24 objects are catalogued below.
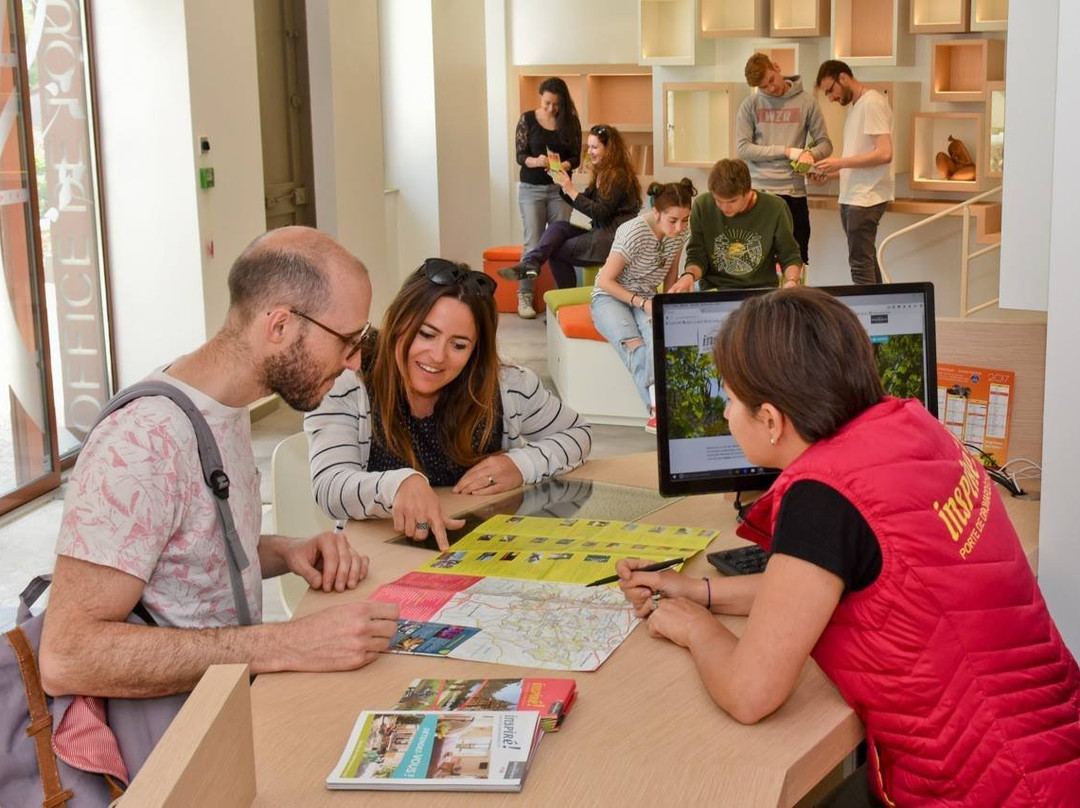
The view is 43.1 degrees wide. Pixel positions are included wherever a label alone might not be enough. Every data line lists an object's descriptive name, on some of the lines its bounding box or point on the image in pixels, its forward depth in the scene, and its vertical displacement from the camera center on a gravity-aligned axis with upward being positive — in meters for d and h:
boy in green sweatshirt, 6.77 -0.53
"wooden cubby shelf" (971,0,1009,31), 8.14 +0.65
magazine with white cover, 1.57 -0.72
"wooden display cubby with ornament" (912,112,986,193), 8.55 -0.09
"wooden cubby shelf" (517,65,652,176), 10.91 +0.32
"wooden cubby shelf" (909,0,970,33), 8.30 +0.66
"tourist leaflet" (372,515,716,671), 1.98 -0.72
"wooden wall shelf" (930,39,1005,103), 8.30 +0.35
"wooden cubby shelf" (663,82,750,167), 9.45 +0.05
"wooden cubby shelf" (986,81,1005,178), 8.09 -0.02
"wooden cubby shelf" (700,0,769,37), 9.02 +0.74
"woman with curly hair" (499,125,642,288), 8.55 -0.40
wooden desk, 1.58 -0.74
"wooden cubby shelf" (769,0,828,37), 8.88 +0.72
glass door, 5.48 -0.67
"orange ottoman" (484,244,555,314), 10.04 -1.06
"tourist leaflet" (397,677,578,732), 1.75 -0.72
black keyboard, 2.26 -0.71
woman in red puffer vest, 1.72 -0.59
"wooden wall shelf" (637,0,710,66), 9.38 +0.67
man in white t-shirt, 8.20 -0.21
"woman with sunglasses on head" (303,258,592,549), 2.64 -0.56
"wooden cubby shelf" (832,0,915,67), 8.69 +0.59
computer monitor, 2.49 -0.43
